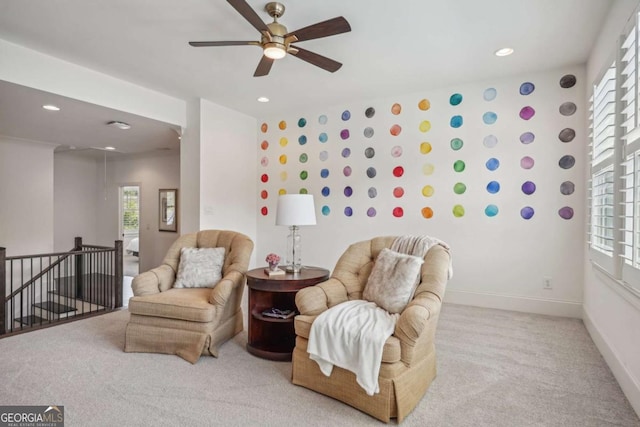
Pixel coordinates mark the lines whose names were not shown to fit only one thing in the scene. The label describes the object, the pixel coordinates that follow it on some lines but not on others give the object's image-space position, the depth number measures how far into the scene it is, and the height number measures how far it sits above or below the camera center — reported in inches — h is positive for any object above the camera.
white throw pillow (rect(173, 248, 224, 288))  125.0 -20.6
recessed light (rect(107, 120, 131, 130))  193.2 +48.0
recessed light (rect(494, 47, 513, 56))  128.1 +59.4
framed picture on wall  282.5 +0.3
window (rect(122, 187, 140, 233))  339.8 +1.0
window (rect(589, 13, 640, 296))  77.9 +12.7
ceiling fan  88.6 +47.6
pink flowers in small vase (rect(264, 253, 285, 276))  112.6 -17.7
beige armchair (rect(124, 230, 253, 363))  104.8 -32.5
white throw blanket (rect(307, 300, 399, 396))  74.2 -28.7
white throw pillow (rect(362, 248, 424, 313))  91.4 -18.7
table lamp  116.0 +0.0
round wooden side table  105.3 -31.1
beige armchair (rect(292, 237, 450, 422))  74.5 -29.9
